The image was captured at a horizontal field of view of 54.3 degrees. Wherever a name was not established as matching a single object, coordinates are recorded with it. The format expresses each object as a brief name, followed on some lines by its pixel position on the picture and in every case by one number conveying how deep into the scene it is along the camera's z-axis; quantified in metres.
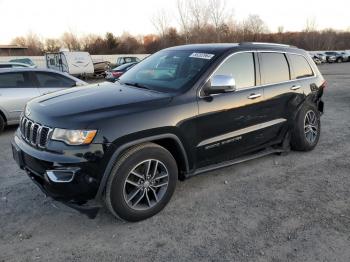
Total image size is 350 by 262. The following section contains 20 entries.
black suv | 3.17
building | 62.29
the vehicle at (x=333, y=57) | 47.31
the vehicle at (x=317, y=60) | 44.77
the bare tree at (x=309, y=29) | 74.31
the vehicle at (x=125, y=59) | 28.25
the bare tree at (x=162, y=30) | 46.25
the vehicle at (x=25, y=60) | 24.81
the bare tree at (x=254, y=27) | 50.91
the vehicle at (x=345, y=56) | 48.84
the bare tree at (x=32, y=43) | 59.06
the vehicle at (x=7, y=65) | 14.12
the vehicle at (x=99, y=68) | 28.72
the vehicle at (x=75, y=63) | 25.17
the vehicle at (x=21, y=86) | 7.43
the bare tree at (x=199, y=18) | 43.66
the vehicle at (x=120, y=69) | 16.61
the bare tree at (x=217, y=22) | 43.85
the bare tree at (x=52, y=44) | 58.62
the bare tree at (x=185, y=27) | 43.56
